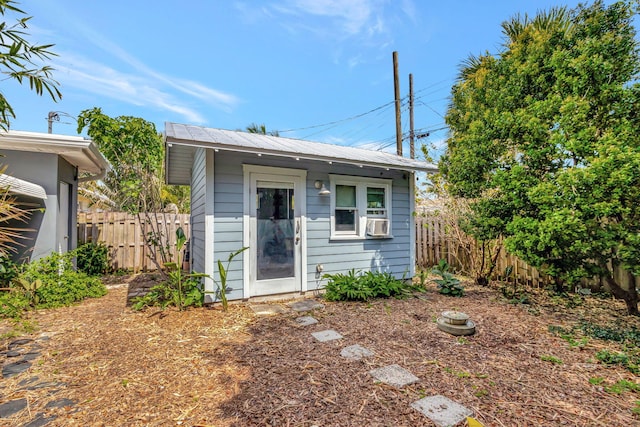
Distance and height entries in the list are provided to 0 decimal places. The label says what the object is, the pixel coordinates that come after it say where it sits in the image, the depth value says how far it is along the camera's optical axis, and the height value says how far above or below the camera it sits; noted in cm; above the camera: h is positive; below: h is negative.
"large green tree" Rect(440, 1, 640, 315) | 344 +102
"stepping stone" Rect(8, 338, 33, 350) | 313 -135
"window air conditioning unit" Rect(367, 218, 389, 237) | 587 -12
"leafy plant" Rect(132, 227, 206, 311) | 435 -112
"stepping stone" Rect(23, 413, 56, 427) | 188 -132
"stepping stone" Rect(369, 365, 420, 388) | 239 -133
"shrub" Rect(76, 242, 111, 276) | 691 -90
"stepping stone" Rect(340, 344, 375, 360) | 289 -135
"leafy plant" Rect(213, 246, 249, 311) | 434 -93
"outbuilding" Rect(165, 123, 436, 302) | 459 +22
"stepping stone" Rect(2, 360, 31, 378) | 255 -134
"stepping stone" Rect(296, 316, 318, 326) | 390 -137
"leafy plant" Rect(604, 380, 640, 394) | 228 -133
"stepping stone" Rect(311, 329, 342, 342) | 335 -136
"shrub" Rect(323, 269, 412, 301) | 500 -118
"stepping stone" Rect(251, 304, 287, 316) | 432 -136
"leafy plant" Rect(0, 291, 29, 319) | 398 -119
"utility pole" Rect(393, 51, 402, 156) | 1036 +474
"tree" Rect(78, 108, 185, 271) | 437 +118
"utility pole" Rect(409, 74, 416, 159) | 1195 +399
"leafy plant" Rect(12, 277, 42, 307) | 435 -101
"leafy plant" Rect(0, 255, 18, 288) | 448 -80
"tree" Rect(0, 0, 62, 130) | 212 +127
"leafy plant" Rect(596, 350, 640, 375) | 268 -134
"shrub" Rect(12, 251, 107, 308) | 446 -101
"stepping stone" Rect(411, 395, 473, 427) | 191 -131
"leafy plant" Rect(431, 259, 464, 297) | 548 -123
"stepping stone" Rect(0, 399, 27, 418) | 201 -133
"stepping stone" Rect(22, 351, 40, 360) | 287 -135
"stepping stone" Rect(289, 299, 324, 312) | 457 -137
